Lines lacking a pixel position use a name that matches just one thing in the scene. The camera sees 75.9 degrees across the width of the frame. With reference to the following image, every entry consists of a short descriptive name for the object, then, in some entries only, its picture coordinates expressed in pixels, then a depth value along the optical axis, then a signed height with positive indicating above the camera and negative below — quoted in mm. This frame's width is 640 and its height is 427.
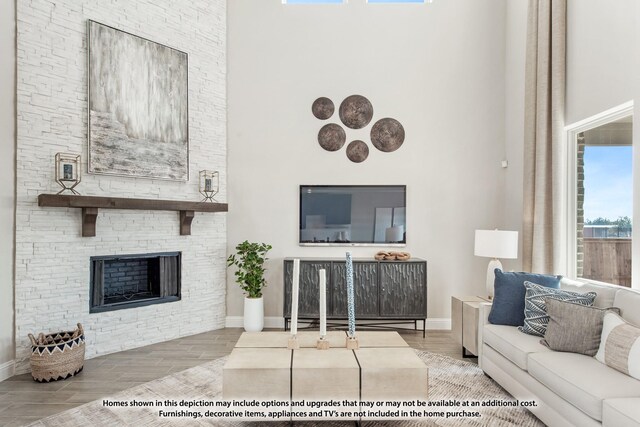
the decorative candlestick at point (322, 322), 2607 -709
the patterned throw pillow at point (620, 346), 2213 -727
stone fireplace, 3566 -23
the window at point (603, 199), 3322 +152
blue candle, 2662 -509
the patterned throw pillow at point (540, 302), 2838 -628
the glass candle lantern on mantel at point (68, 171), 3666 +366
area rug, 2615 -1341
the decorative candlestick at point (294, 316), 2582 -660
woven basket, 3262 -1178
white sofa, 2006 -903
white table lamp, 3926 -294
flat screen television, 5066 -15
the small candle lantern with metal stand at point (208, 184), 4809 +340
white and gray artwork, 3990 +1100
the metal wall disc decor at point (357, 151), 5102 +788
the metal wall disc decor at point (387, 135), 5102 +990
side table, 3619 -1000
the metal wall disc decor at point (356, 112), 5113 +1278
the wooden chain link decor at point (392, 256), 4719 -478
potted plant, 4754 -799
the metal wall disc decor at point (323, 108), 5117 +1324
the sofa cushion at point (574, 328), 2533 -708
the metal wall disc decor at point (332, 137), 5109 +961
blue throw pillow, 3240 -633
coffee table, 2350 -967
